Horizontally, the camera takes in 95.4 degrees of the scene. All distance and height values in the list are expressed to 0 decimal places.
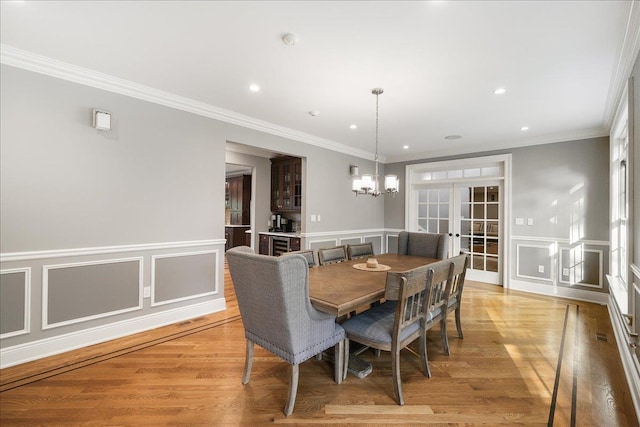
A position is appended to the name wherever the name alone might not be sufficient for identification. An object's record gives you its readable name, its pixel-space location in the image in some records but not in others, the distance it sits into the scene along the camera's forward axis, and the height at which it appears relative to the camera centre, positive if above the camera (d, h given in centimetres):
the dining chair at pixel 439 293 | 210 -60
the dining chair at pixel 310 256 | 287 -41
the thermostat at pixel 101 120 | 264 +86
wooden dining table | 180 -51
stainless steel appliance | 531 -56
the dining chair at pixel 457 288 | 253 -66
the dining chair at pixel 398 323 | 188 -78
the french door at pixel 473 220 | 502 -6
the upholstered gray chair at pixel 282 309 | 170 -58
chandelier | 293 +33
